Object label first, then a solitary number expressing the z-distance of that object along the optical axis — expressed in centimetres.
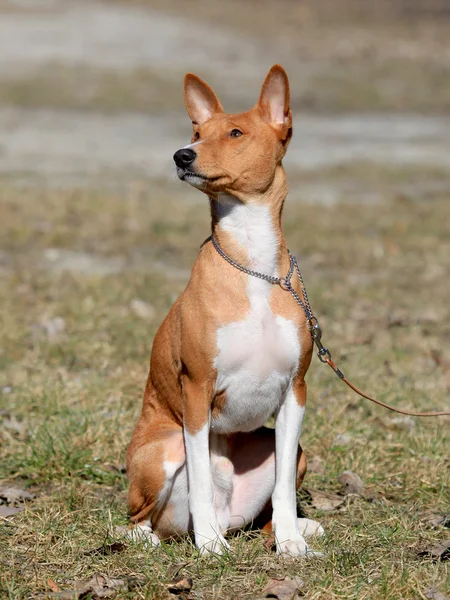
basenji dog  745
